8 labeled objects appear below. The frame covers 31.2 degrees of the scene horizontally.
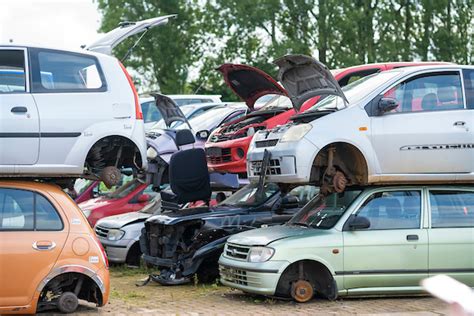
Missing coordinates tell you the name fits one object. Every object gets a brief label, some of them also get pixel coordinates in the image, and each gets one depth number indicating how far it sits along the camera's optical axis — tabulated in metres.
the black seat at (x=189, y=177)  12.41
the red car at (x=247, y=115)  12.35
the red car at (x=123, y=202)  15.09
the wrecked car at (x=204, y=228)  11.11
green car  9.70
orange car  8.11
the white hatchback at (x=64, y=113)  8.64
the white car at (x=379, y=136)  10.02
